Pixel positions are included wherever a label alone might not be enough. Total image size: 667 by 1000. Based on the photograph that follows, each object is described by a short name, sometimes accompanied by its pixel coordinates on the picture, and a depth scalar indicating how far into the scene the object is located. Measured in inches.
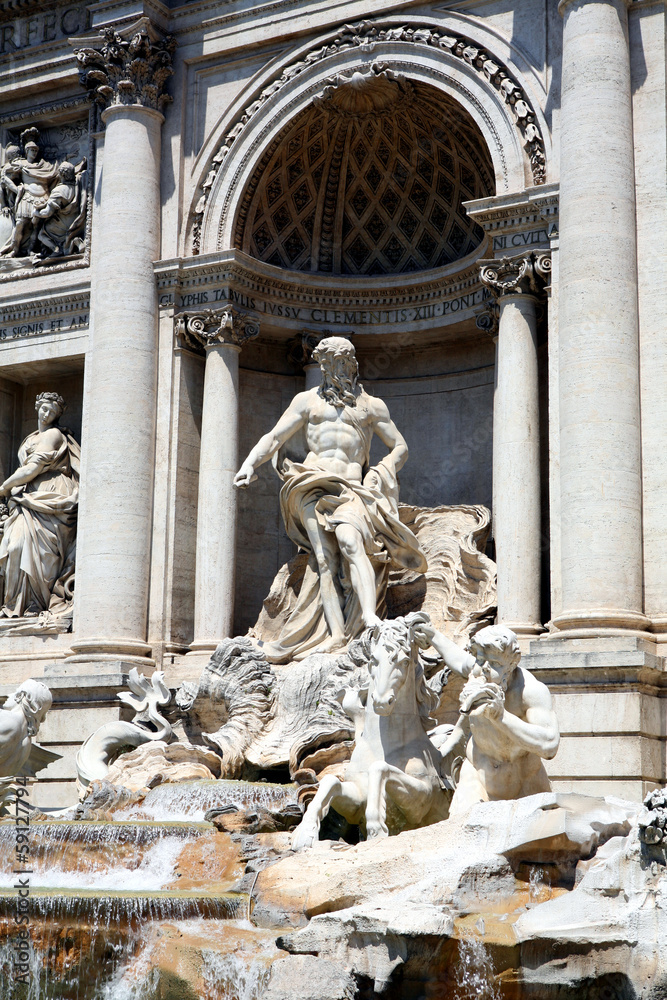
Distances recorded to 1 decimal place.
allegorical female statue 756.6
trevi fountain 416.5
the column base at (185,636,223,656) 692.7
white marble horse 449.7
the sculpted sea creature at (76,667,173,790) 623.5
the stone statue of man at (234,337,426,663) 664.4
